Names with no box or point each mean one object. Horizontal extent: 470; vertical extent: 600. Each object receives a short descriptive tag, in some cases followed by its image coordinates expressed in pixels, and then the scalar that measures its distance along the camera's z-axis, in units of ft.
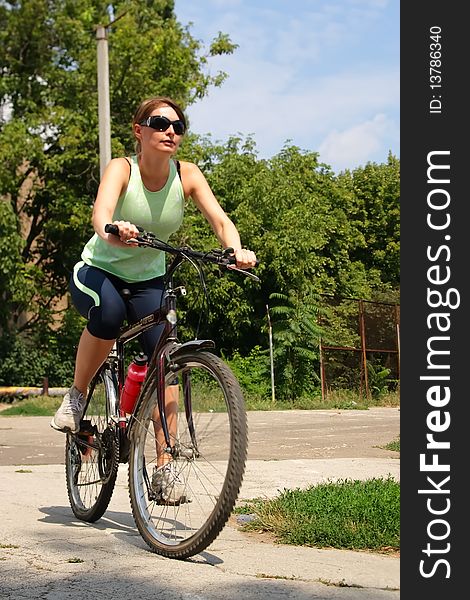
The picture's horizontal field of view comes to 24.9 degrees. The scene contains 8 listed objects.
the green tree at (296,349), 70.54
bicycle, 13.71
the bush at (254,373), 69.82
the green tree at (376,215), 147.13
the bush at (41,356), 78.69
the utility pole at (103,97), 60.95
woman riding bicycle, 15.99
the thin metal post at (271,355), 69.12
